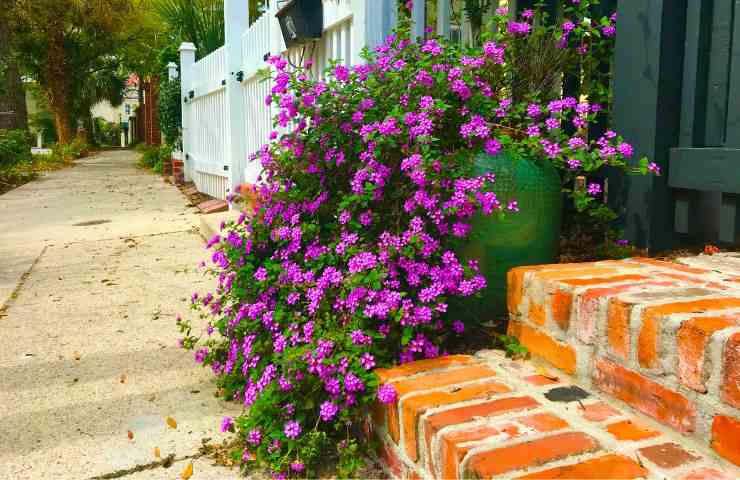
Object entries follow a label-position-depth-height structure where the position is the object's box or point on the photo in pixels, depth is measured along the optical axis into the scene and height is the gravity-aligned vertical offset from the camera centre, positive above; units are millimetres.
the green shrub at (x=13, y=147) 11648 +39
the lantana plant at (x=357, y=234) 1896 -270
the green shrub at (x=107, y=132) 40953 +1153
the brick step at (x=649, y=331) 1385 -431
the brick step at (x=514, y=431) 1357 -627
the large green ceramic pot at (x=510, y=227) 2240 -251
